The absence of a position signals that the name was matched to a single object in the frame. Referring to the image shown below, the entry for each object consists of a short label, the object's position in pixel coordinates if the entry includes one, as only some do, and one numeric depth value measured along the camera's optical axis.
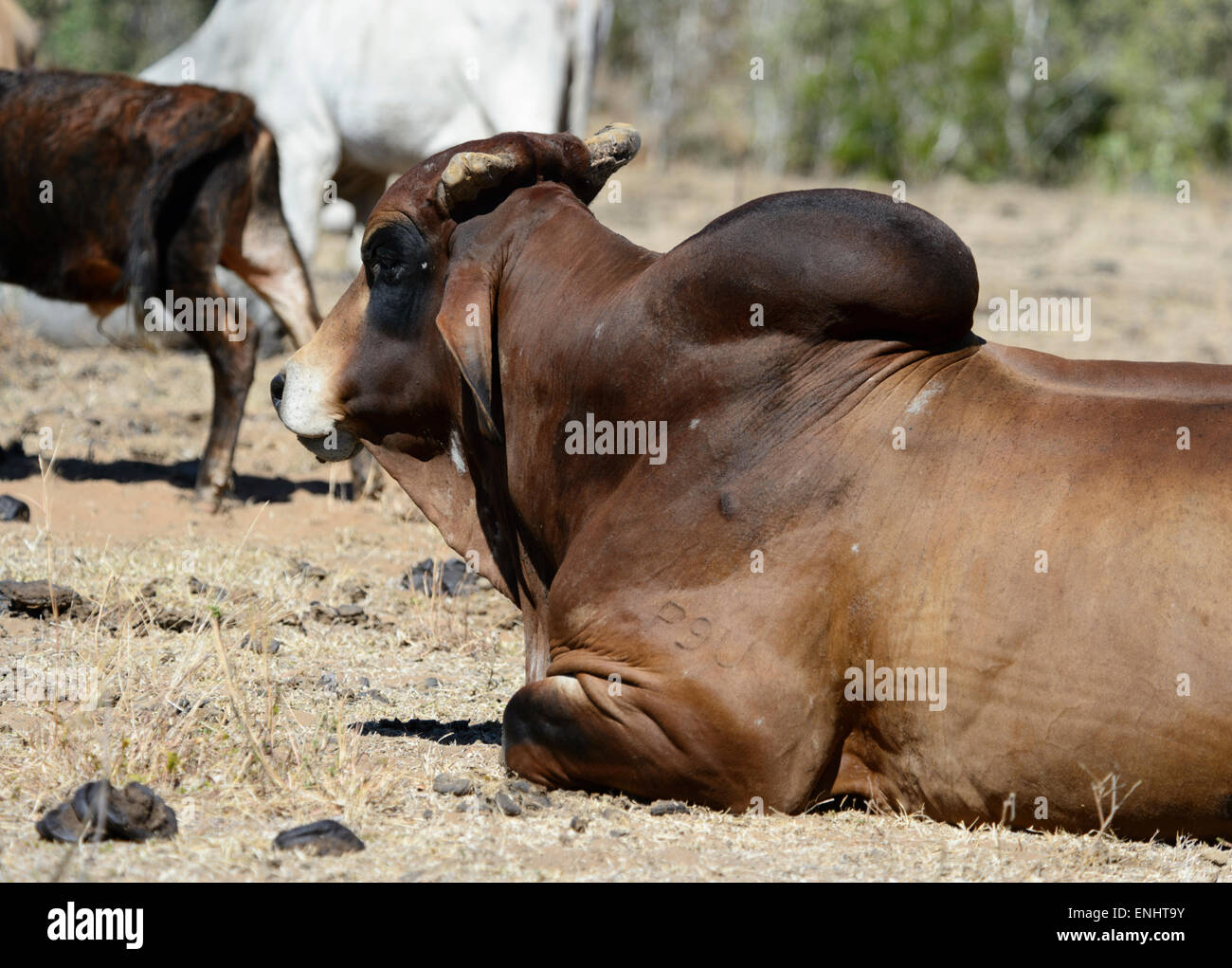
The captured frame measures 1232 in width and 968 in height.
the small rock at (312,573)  5.34
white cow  8.25
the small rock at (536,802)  3.23
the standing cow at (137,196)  6.23
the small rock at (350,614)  4.89
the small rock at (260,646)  4.42
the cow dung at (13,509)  5.83
